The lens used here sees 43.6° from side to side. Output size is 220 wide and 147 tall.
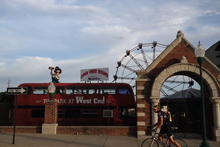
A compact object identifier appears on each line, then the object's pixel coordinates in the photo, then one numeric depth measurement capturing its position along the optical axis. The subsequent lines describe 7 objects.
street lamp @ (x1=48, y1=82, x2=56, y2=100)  19.73
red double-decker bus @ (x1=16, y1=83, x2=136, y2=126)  23.33
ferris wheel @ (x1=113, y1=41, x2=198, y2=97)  38.22
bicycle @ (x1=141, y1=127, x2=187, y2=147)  11.81
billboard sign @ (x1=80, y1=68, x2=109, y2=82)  32.58
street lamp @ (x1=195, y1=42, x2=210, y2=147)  11.83
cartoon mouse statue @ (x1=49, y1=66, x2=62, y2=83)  26.14
